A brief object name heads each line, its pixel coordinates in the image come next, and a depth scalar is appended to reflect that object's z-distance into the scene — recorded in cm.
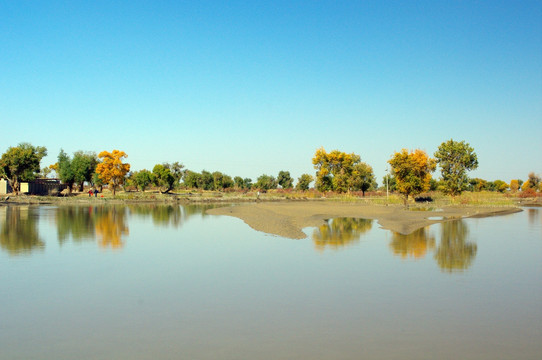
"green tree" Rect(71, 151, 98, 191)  8075
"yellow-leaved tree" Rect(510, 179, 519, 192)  9538
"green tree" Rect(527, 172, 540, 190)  9495
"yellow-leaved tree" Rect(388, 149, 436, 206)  5722
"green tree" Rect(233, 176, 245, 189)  13288
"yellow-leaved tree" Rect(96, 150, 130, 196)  7488
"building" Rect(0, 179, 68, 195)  7262
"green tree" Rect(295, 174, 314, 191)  11394
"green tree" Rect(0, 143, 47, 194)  6819
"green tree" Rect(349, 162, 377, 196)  8500
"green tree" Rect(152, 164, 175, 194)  9025
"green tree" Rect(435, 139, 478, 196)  5825
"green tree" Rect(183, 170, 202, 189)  11594
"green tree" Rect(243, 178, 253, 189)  13523
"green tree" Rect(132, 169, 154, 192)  9406
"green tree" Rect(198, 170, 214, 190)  11881
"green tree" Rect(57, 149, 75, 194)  8162
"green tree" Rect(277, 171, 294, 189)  12769
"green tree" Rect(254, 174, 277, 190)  12414
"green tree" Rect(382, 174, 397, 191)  11198
